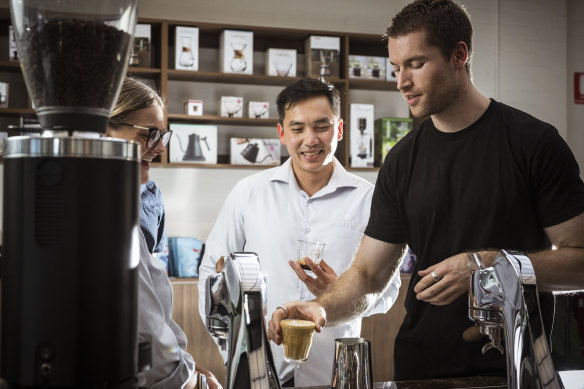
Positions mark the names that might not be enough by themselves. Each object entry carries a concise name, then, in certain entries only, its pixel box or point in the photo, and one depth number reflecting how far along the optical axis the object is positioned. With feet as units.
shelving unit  14.02
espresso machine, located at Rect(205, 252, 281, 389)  3.06
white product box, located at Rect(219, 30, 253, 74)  14.29
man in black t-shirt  5.52
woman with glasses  4.01
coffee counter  4.54
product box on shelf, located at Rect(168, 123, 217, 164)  14.10
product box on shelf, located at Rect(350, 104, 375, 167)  15.08
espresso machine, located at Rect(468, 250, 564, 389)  3.09
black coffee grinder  2.26
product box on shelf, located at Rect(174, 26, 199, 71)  14.05
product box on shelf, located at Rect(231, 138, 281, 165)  14.60
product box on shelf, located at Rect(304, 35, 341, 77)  14.80
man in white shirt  8.34
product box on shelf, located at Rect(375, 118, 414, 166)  15.24
